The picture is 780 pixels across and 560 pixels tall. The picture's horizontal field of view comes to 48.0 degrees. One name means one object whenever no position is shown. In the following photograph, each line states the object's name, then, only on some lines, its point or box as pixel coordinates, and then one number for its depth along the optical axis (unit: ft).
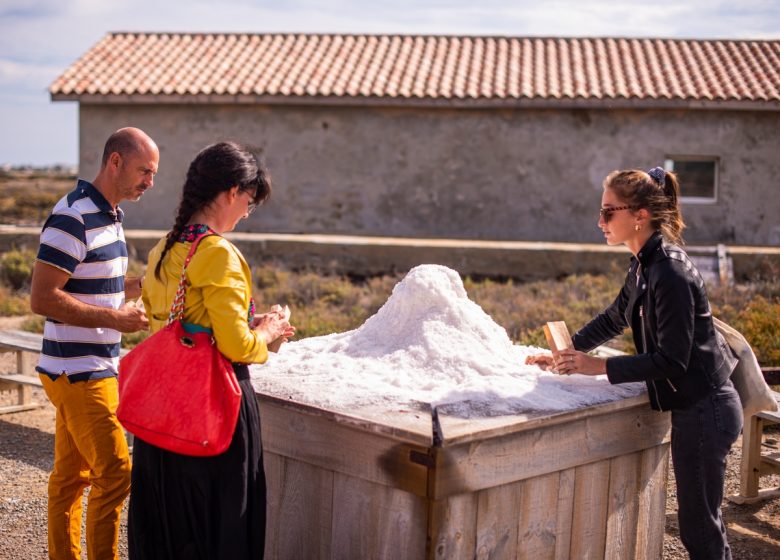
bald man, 9.94
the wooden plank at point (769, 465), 15.66
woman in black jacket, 9.16
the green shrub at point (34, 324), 30.50
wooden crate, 8.36
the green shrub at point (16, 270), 38.70
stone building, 47.09
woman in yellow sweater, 8.26
